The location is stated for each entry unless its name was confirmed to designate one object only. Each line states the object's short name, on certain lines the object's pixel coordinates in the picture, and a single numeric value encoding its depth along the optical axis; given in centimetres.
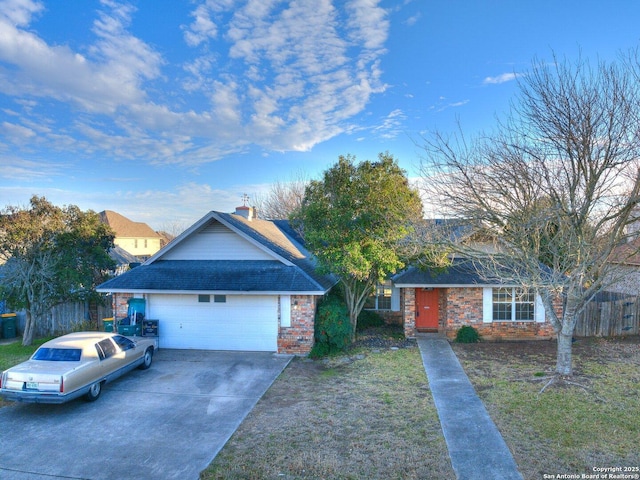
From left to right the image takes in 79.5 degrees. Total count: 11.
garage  1323
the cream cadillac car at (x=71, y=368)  815
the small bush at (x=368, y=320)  1789
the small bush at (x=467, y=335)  1462
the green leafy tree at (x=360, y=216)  1299
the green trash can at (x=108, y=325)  1436
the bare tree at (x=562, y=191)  900
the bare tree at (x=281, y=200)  4109
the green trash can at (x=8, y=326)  1684
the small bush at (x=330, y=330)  1324
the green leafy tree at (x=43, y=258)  1496
